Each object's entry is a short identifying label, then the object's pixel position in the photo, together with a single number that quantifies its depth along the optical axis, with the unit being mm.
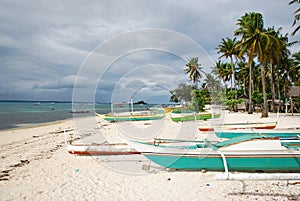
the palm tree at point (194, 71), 40703
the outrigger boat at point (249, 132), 8567
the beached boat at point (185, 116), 18933
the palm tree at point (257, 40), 20219
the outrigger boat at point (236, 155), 4977
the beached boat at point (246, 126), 11187
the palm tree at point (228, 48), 31416
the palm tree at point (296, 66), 32081
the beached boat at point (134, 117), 22688
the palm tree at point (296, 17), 20775
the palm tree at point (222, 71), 38859
